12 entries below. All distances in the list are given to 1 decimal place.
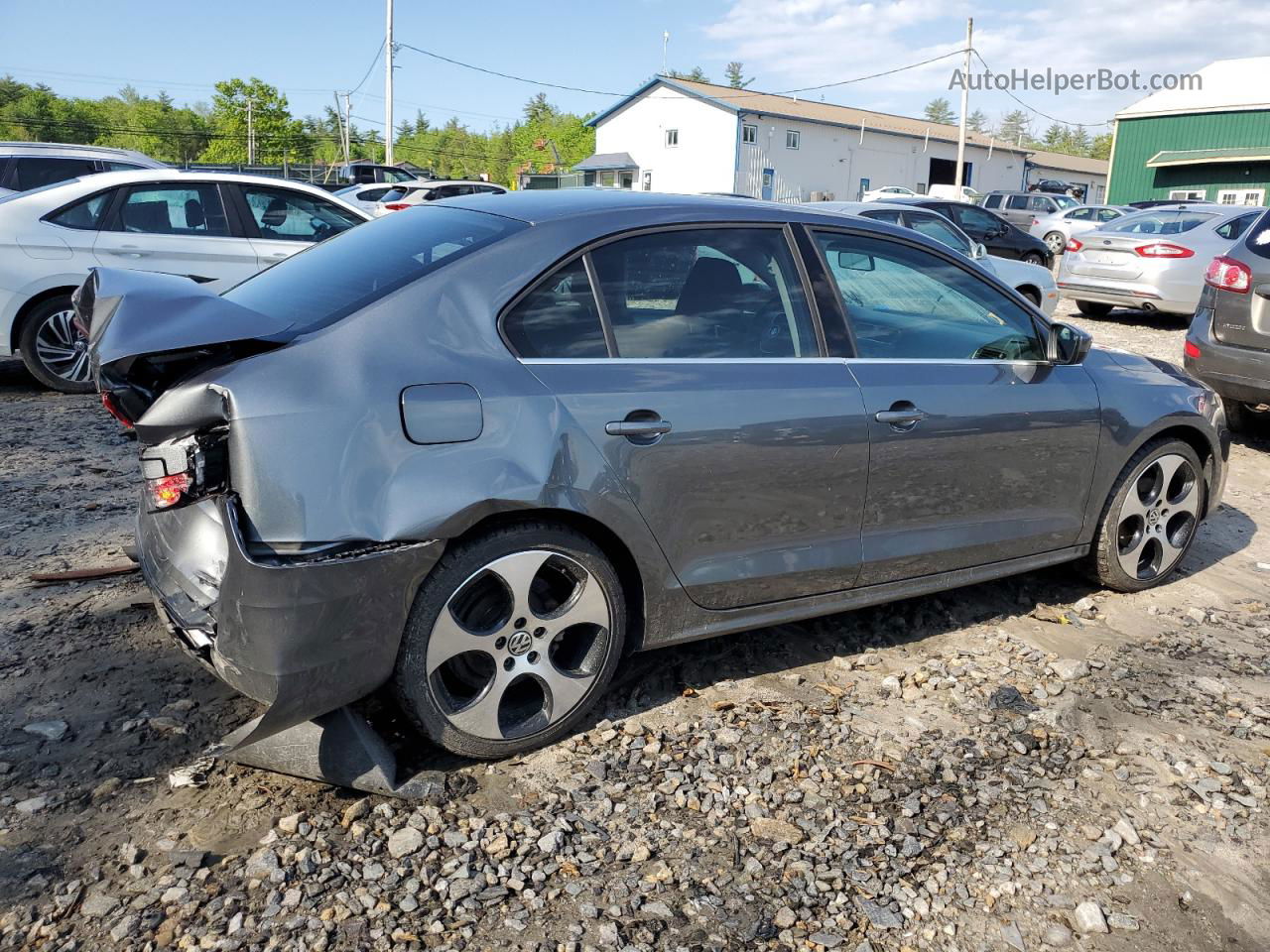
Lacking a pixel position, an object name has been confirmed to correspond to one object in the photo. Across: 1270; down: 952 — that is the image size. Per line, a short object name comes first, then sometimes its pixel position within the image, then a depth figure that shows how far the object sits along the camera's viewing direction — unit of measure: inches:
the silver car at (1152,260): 501.0
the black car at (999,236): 693.3
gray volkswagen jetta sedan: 101.4
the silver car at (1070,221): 1014.4
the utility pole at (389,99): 1448.1
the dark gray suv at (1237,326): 258.1
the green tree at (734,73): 4348.9
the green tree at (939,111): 6176.2
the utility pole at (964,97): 1487.5
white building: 1796.3
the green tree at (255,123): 2682.1
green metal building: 1530.5
